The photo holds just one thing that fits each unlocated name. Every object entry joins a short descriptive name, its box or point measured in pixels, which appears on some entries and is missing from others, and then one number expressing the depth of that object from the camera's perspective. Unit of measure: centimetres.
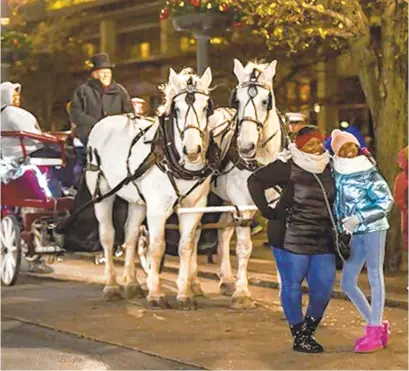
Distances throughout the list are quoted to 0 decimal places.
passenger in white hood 1200
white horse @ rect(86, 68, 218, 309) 923
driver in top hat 1134
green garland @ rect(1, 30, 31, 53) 1533
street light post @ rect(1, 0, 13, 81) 1301
